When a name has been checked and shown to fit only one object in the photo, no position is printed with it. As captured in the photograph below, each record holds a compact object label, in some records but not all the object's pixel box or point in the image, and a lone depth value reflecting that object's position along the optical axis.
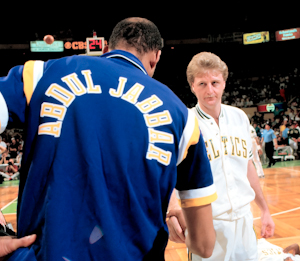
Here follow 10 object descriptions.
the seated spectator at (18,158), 12.31
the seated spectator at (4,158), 12.01
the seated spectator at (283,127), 14.54
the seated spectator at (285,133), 13.75
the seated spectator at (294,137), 13.46
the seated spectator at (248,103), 24.81
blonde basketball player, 1.87
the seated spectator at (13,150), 12.81
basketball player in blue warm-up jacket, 0.83
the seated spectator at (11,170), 11.92
